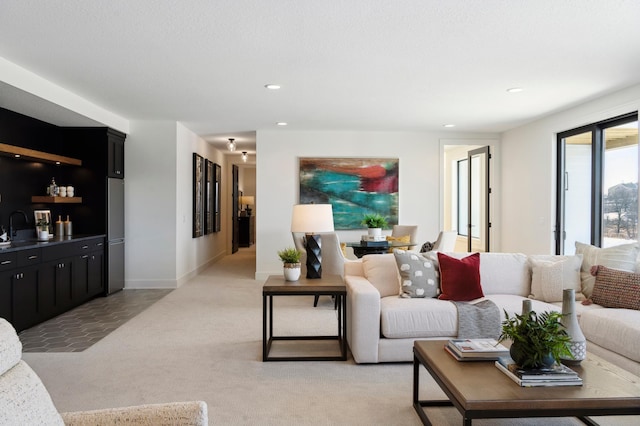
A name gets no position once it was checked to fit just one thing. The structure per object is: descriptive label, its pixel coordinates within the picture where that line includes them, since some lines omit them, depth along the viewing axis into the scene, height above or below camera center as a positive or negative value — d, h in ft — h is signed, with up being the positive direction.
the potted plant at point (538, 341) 6.69 -2.09
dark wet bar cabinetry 14.03 -0.16
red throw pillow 11.79 -1.99
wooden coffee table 6.14 -2.76
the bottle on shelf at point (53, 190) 18.42 +0.76
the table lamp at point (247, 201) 45.88 +0.67
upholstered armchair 3.74 -1.84
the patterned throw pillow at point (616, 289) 10.83 -2.12
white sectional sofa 9.79 -2.63
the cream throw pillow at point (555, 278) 12.14 -2.02
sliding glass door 16.05 +0.91
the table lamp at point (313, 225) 12.41 -0.52
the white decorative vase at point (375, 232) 19.47 -1.12
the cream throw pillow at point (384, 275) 12.71 -2.02
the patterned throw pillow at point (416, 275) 11.93 -1.92
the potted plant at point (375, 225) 19.49 -0.82
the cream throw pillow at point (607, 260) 11.87 -1.49
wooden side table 11.26 -2.18
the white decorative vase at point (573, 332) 7.50 -2.18
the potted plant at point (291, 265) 12.01 -1.61
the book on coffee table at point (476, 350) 7.74 -2.62
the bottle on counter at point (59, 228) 18.74 -0.89
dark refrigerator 19.86 -1.33
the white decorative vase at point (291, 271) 12.00 -1.77
